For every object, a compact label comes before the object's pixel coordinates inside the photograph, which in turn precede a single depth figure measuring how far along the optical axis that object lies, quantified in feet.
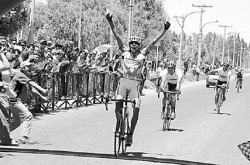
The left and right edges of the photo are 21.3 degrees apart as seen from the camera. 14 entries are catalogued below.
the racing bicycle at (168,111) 55.57
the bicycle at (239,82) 152.81
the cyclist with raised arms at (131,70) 36.60
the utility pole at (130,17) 126.72
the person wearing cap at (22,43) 63.19
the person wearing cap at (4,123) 38.37
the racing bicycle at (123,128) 36.45
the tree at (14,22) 151.74
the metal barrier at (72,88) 61.77
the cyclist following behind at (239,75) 152.49
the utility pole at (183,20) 206.22
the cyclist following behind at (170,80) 55.51
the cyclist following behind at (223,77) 78.84
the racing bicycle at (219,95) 78.48
